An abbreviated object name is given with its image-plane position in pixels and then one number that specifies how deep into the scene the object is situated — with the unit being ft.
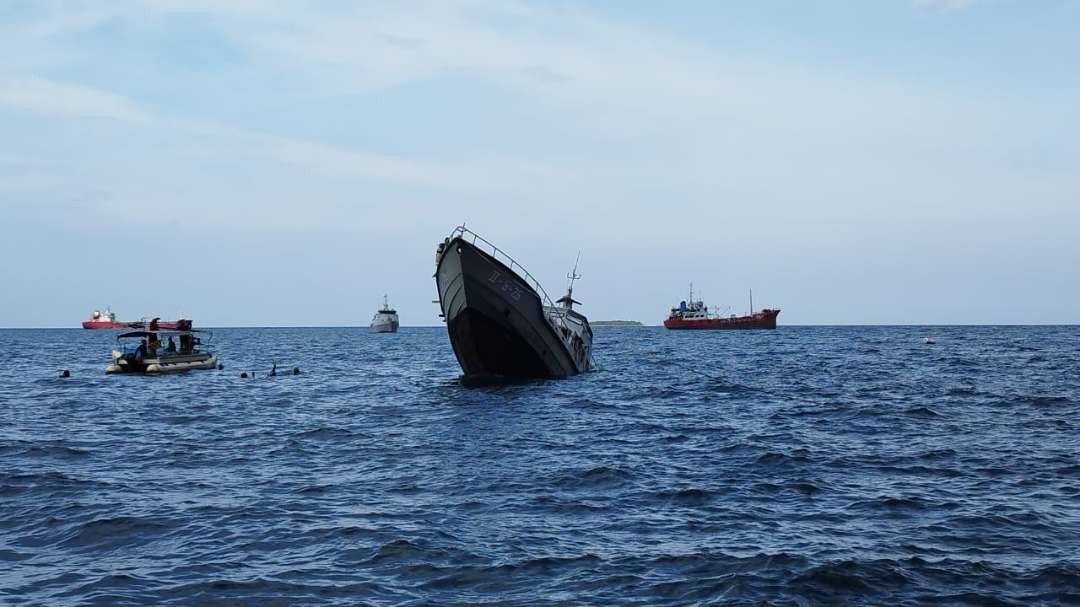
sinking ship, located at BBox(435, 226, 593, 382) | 106.01
